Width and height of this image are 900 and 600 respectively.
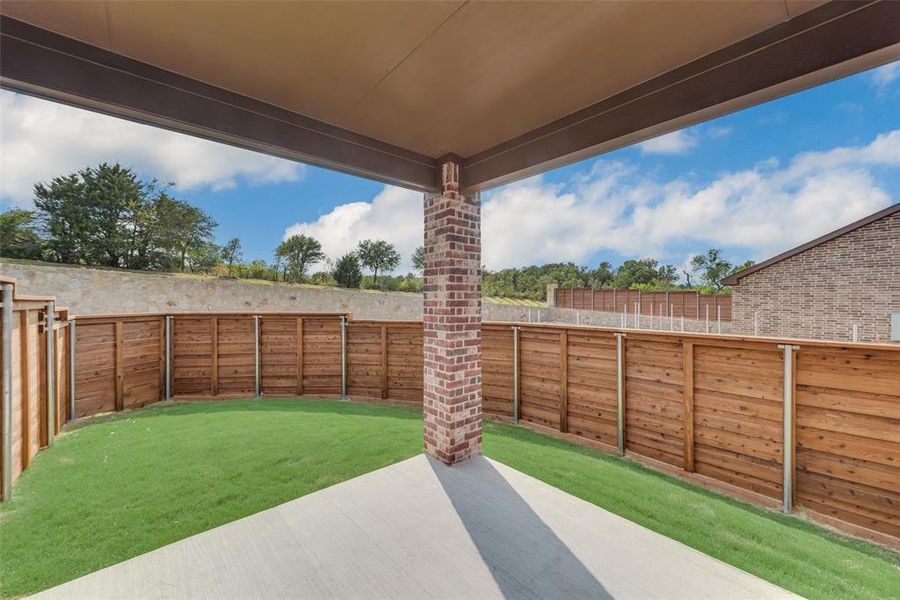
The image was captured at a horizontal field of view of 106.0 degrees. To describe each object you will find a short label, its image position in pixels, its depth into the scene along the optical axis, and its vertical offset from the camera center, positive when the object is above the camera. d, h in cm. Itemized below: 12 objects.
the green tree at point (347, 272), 1679 +133
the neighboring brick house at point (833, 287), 743 +32
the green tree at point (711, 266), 2370 +242
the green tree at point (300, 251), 1725 +242
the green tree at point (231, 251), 1672 +236
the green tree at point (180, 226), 1362 +303
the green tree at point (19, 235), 1034 +194
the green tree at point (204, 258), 1498 +184
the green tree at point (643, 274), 2600 +200
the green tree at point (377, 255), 1933 +252
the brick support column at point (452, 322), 280 -20
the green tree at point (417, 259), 2442 +285
